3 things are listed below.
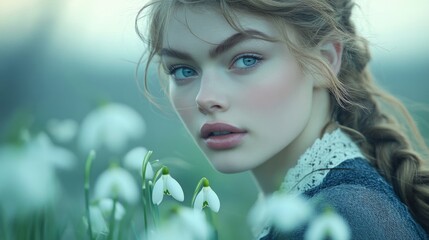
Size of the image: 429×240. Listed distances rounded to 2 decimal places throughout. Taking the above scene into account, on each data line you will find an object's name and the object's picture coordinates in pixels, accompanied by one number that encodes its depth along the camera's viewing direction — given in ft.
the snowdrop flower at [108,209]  2.80
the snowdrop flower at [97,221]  2.69
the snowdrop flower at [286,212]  2.65
